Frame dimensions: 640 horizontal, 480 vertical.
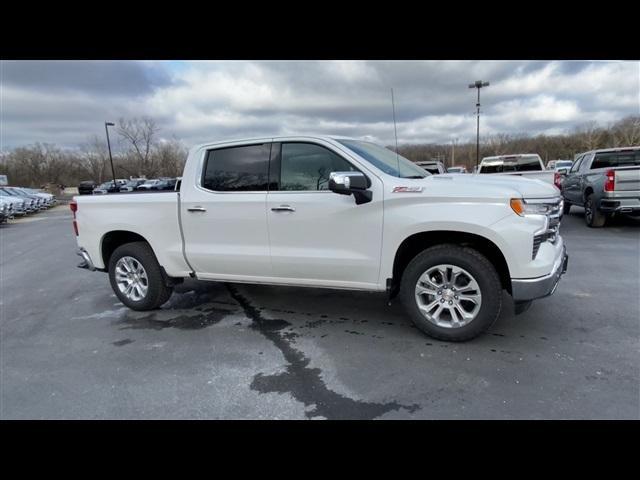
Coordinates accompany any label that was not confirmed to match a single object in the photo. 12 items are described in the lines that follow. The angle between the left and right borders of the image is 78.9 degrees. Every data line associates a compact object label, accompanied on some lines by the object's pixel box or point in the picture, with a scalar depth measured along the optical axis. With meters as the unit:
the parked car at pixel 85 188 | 38.01
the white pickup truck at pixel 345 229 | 3.32
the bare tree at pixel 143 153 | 62.53
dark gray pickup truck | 8.48
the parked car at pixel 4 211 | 17.39
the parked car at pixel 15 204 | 19.47
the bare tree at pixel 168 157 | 57.75
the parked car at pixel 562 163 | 40.67
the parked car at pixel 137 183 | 42.69
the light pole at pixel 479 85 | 24.67
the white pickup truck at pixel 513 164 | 12.00
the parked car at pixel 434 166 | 12.59
